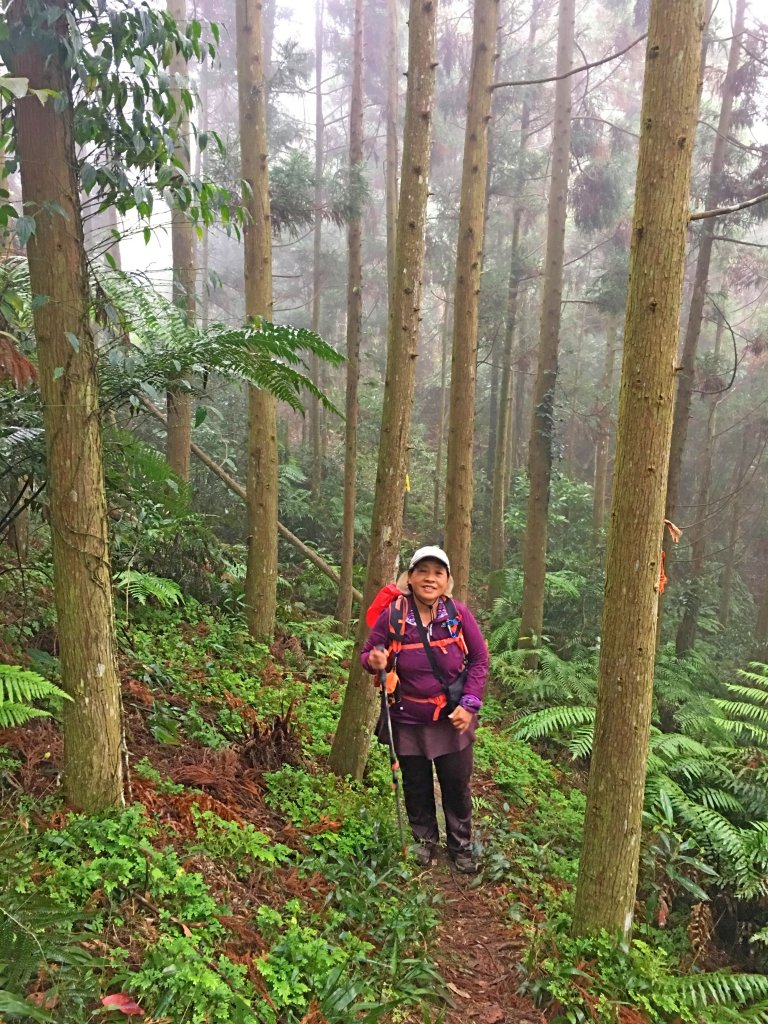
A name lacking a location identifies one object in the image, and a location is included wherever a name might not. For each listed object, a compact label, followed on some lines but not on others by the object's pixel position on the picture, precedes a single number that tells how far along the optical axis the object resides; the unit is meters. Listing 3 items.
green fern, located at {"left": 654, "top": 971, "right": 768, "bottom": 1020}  3.50
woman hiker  4.38
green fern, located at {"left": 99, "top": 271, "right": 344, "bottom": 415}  3.36
